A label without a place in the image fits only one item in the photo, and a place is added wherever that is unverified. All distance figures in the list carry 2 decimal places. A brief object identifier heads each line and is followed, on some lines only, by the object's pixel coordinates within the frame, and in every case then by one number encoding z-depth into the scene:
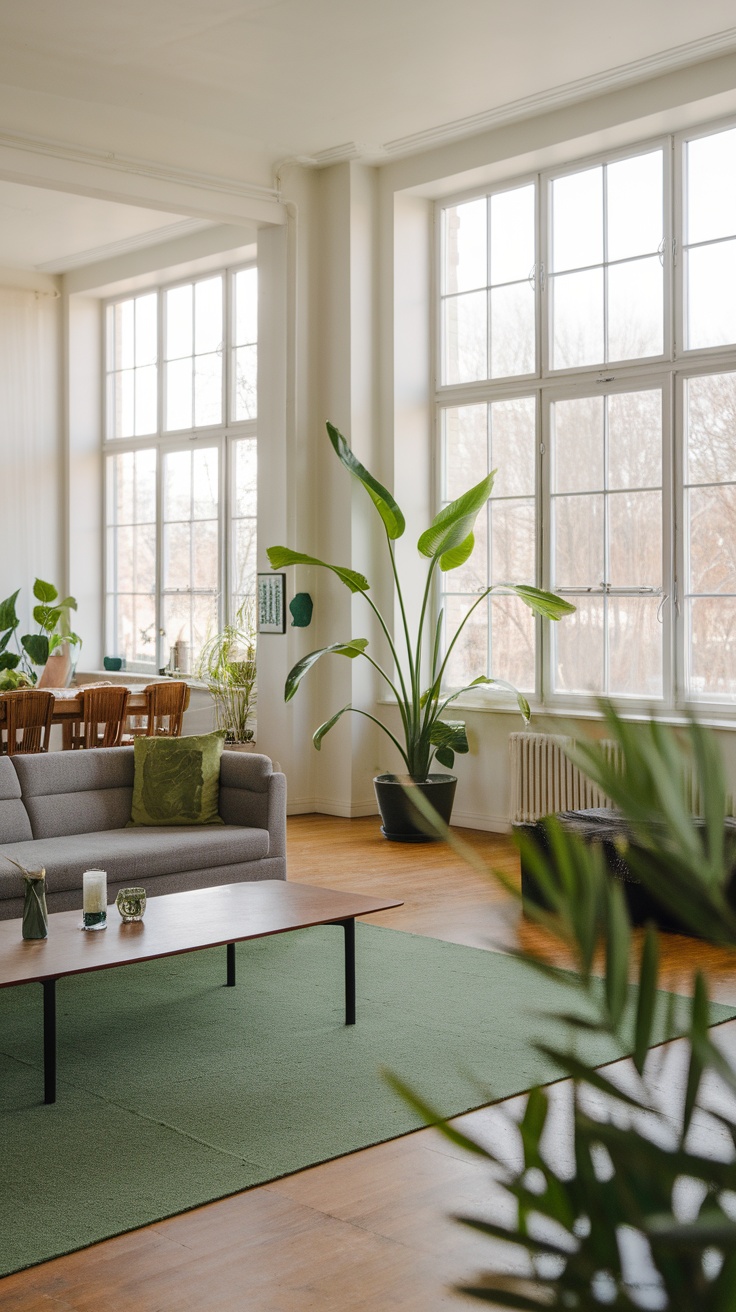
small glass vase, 3.77
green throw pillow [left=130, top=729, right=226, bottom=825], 5.60
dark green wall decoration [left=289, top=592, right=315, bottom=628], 8.03
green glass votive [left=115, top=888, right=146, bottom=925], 3.99
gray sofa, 4.88
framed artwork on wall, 8.12
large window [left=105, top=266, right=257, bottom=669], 9.70
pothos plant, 9.93
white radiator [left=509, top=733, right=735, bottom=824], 7.22
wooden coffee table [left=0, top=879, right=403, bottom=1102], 3.42
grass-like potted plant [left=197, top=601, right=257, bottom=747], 8.84
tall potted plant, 7.20
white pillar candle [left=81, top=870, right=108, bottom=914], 3.94
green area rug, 2.92
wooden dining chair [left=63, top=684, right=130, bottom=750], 7.50
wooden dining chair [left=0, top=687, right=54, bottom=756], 6.98
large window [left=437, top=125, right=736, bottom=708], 6.76
